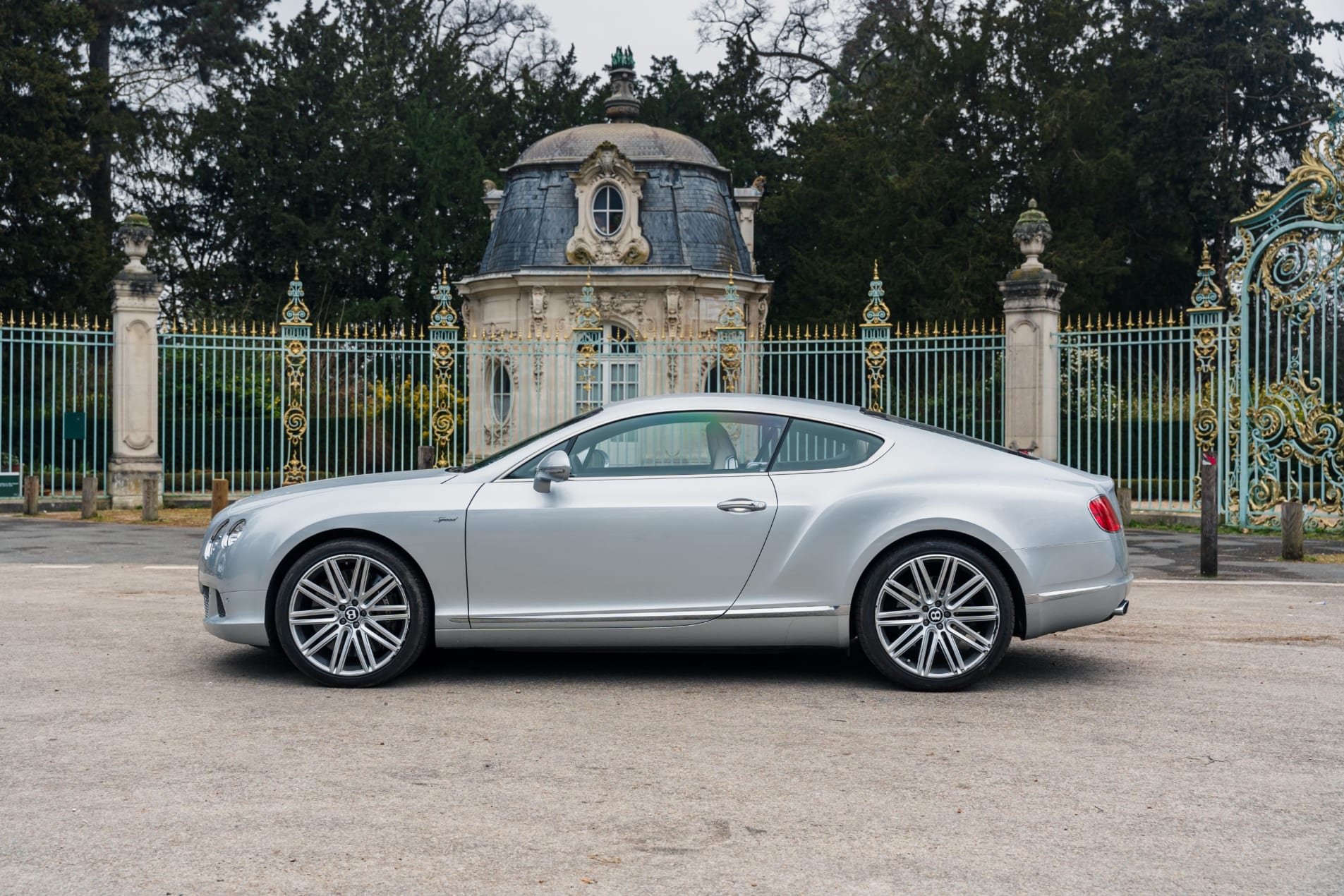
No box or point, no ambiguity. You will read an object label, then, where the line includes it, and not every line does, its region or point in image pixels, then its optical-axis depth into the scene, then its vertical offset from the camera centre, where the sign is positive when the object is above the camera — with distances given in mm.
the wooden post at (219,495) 17719 -579
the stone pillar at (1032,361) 19203 +1184
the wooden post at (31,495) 19281 -614
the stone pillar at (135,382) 20188 +984
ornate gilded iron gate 16406 +1234
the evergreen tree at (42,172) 33750 +6819
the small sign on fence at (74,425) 20875 +389
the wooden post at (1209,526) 12039 -691
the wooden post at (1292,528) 13516 -798
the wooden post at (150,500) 18391 -654
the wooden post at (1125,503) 16953 -693
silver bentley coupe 6707 -591
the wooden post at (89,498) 18641 -633
